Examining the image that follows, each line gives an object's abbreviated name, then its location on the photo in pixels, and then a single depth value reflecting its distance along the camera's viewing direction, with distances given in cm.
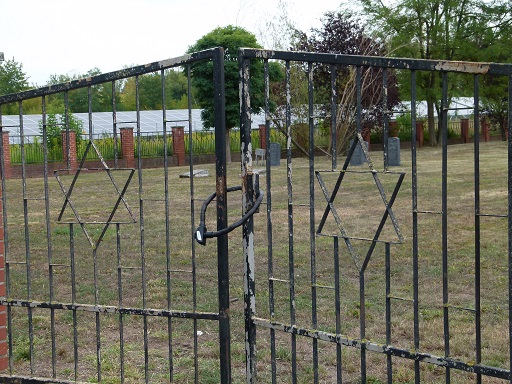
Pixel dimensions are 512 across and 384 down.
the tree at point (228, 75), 2441
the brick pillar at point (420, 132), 3822
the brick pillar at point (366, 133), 3193
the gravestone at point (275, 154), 2553
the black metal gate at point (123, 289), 368
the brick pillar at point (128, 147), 2763
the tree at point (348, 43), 3216
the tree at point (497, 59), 3619
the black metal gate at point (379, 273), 302
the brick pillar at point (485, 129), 4238
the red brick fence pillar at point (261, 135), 2970
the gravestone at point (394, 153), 2246
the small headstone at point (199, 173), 2013
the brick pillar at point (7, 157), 2405
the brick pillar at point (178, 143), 3134
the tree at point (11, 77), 4244
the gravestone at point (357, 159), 2327
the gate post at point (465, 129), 4109
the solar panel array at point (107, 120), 3019
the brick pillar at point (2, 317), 438
